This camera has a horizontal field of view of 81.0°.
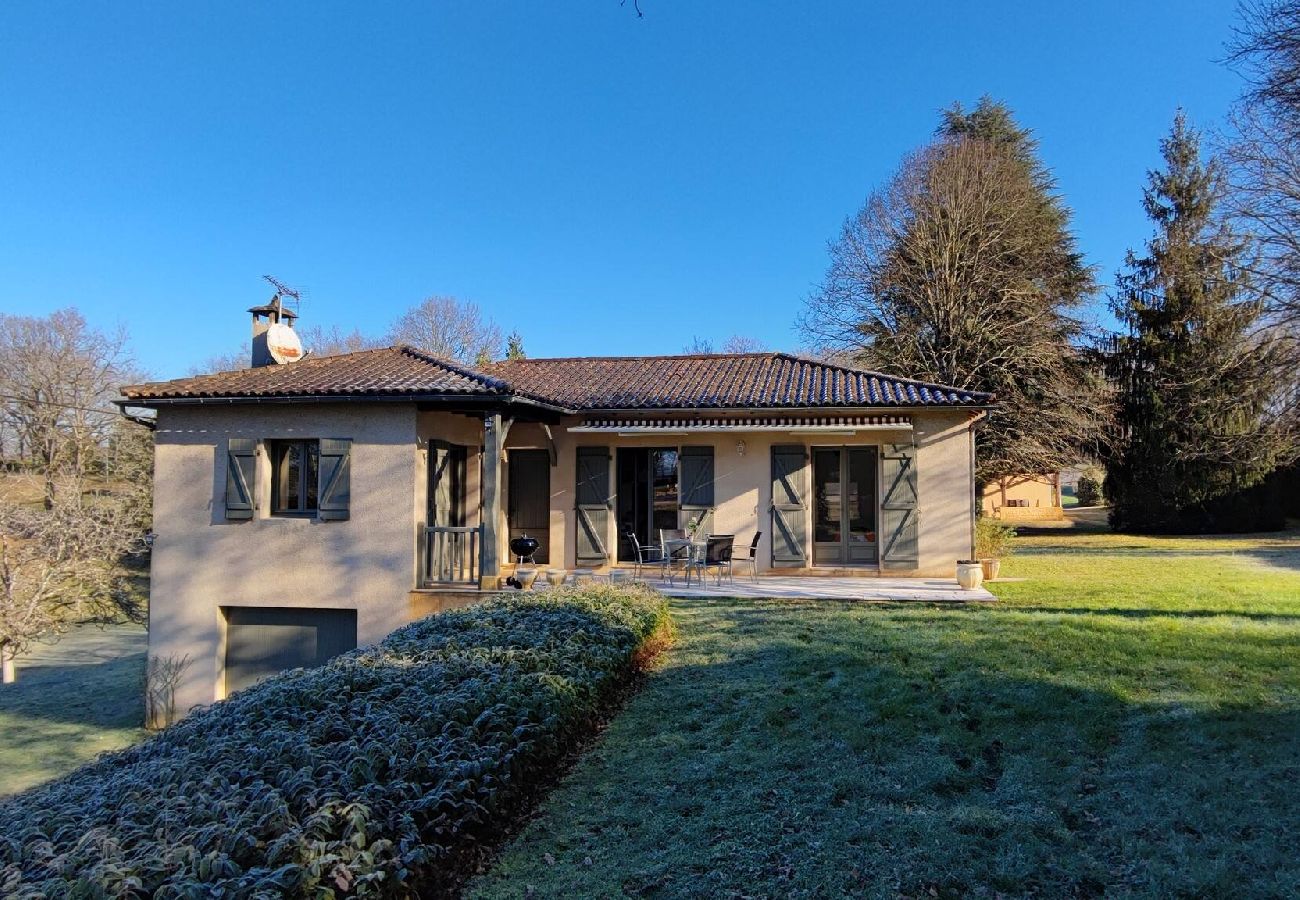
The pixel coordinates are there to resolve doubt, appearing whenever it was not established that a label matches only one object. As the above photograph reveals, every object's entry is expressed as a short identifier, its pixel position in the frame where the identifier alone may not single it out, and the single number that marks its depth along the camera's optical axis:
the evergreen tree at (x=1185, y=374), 27.41
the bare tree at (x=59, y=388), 31.91
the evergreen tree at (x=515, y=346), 42.13
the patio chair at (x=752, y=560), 15.65
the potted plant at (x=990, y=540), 17.94
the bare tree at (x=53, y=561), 20.53
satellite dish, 17.44
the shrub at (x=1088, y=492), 43.44
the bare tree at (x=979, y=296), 26.48
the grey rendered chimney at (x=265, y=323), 17.69
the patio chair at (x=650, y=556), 16.69
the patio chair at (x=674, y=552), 15.30
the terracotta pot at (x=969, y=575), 13.94
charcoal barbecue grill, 15.29
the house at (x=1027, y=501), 32.22
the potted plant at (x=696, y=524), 16.55
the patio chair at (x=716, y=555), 14.83
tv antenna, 17.95
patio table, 14.95
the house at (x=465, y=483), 14.02
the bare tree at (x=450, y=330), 43.75
